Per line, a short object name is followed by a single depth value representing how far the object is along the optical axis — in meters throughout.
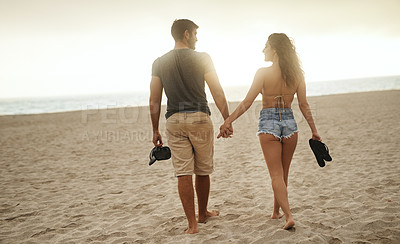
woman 2.78
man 2.86
